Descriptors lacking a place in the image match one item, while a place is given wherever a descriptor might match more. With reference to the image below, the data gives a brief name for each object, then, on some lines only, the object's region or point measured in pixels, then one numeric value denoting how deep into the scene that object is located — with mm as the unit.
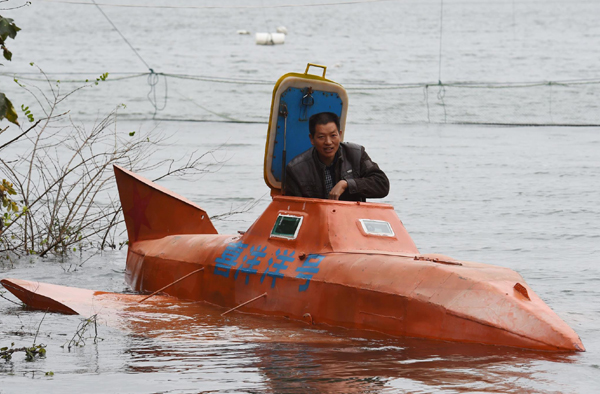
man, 17047
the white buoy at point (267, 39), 147250
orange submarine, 13656
